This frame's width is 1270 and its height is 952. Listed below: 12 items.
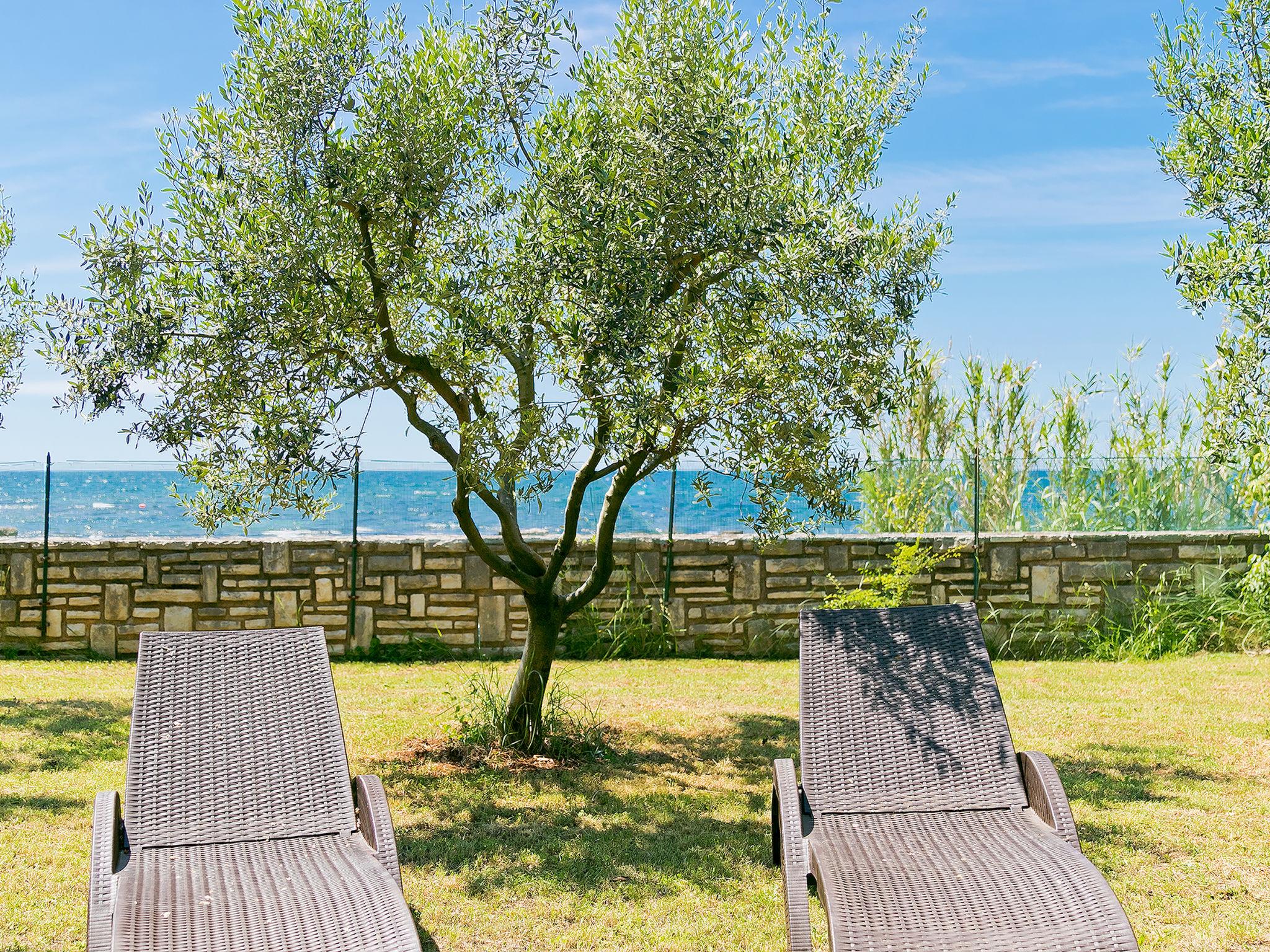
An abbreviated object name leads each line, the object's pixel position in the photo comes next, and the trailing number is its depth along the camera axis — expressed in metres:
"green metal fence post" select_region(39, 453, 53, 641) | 8.80
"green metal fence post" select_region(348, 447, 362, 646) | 8.84
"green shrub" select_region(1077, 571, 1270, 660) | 8.84
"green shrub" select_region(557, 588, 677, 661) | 8.84
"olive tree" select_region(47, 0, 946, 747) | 4.57
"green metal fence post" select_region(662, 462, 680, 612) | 8.96
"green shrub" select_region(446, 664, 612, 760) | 6.02
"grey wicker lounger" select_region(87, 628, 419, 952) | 2.97
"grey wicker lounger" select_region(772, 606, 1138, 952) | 2.99
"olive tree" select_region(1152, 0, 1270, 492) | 5.46
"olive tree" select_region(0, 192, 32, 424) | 7.43
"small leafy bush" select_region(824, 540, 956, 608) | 7.10
